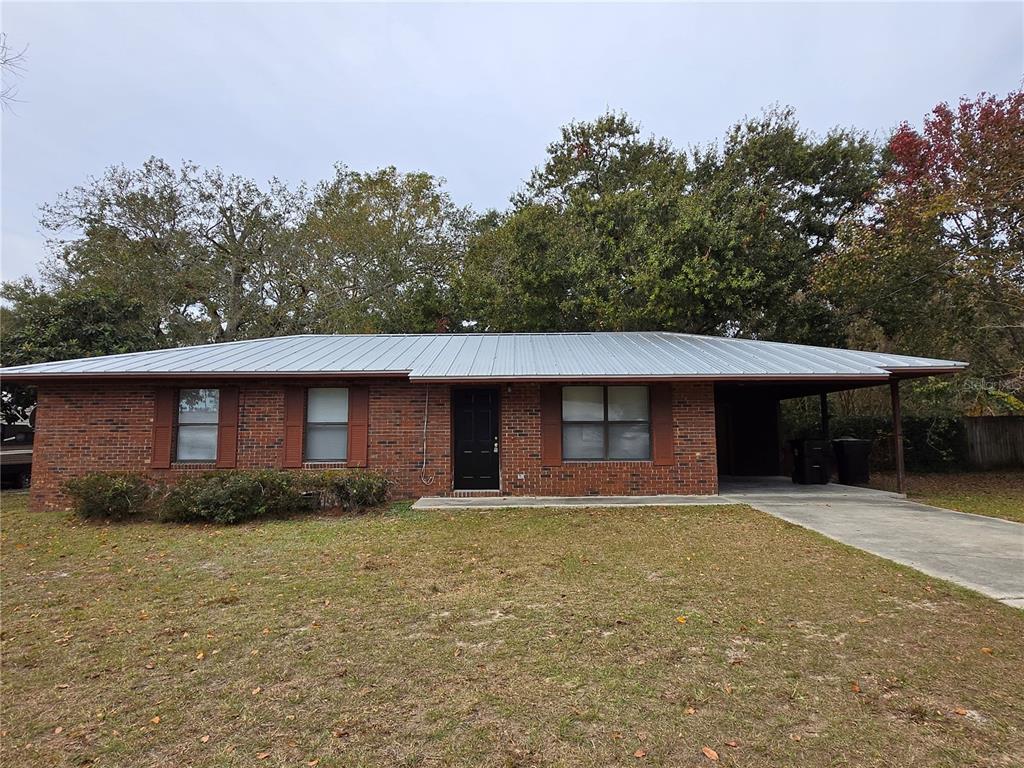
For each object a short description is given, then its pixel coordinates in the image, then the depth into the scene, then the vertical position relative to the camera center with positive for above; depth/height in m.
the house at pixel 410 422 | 10.28 +0.07
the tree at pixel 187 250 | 20.14 +6.81
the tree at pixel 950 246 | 12.31 +4.59
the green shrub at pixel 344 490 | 9.40 -1.12
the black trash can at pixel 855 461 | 12.56 -0.82
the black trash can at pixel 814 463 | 12.12 -0.83
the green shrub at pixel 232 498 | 8.57 -1.17
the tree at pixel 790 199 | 17.16 +7.38
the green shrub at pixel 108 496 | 8.84 -1.16
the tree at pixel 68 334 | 14.56 +2.55
